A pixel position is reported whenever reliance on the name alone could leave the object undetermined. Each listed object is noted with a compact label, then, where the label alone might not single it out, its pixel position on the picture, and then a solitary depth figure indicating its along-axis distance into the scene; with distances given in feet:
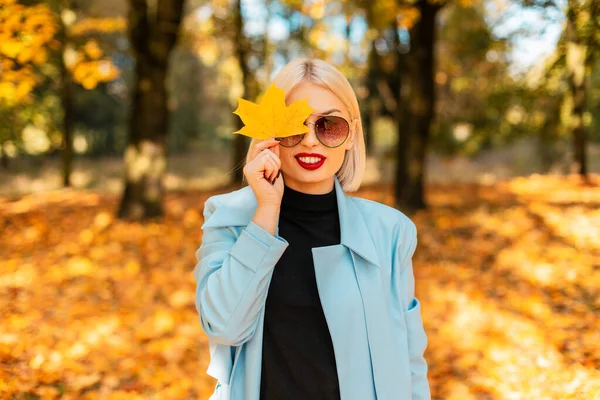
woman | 5.74
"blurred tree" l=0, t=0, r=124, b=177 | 15.64
